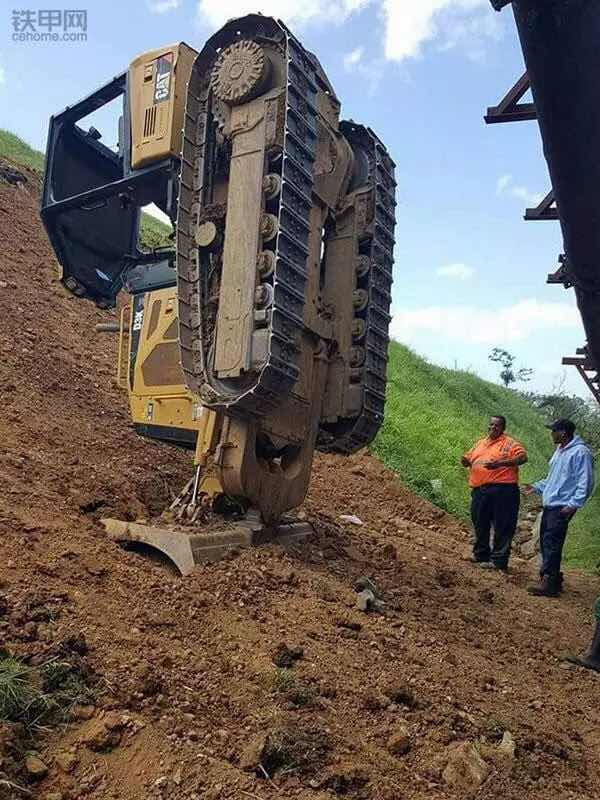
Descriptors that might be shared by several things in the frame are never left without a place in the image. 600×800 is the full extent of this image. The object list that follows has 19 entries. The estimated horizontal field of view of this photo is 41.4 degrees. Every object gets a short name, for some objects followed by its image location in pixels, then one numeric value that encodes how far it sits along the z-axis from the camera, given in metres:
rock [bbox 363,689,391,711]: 3.34
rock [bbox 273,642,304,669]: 3.57
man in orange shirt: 7.21
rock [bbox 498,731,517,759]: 3.12
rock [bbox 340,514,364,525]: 7.40
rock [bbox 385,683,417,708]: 3.44
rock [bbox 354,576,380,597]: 4.81
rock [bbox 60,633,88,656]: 3.16
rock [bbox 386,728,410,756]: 2.99
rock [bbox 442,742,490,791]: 2.80
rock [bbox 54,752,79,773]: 2.53
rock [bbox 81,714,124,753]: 2.64
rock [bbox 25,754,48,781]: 2.45
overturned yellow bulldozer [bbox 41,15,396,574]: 4.72
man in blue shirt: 6.45
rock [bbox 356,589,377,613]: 4.50
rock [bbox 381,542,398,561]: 6.13
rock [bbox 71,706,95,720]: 2.79
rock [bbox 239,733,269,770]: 2.66
